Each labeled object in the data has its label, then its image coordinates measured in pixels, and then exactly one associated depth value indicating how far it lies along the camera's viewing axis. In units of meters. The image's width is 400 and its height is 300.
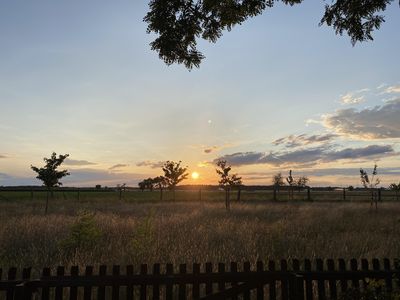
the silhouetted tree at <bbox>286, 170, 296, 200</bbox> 50.51
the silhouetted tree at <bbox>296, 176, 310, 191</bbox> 82.00
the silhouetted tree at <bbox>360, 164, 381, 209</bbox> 26.94
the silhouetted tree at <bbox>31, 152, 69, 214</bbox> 26.72
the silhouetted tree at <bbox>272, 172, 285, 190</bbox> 87.75
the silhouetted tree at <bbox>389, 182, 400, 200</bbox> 33.75
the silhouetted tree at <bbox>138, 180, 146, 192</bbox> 83.49
